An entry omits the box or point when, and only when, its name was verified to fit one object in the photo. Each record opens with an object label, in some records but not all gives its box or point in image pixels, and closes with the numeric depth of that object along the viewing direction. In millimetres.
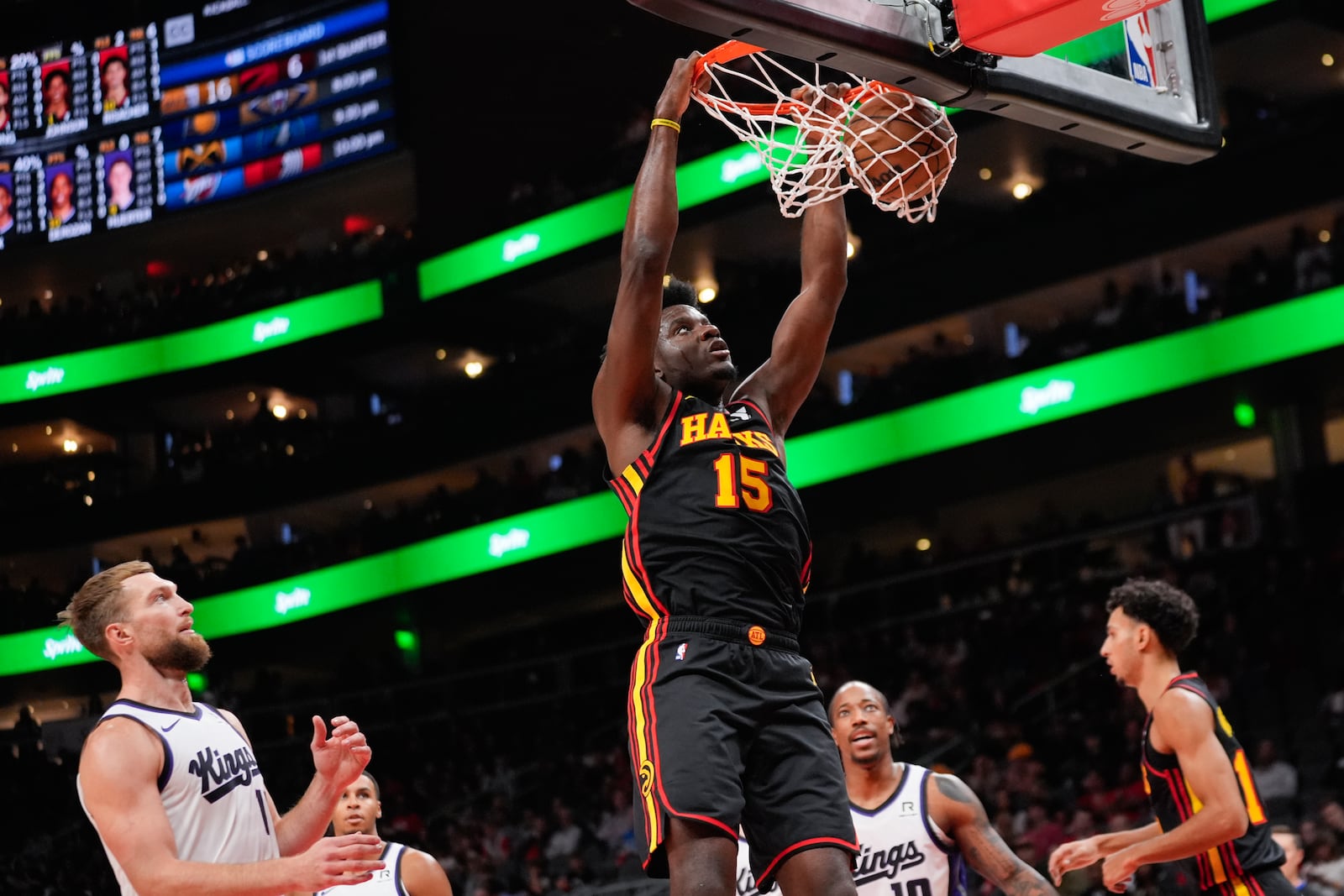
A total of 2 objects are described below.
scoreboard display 23016
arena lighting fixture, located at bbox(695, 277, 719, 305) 24141
